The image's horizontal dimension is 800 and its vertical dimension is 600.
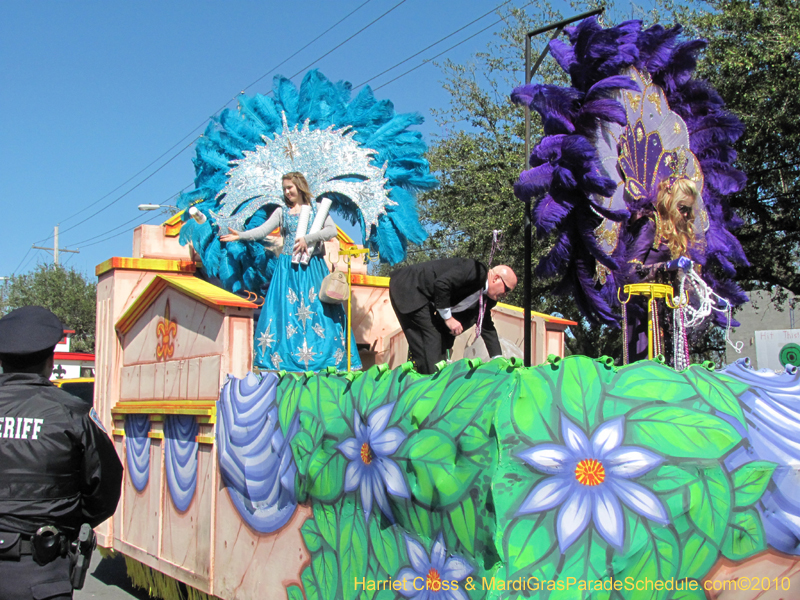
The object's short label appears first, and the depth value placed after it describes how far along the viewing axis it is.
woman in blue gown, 6.45
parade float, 3.15
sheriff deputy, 2.90
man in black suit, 5.78
